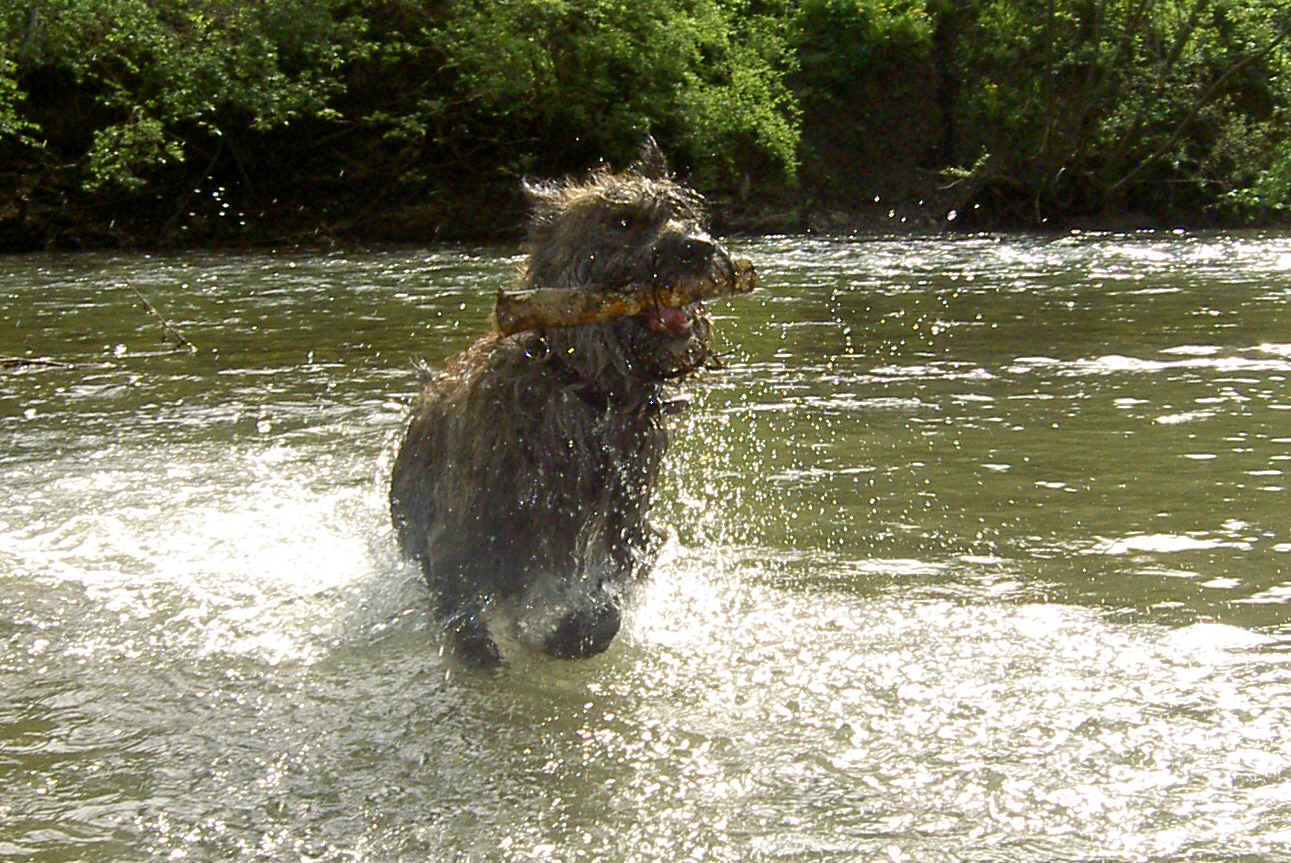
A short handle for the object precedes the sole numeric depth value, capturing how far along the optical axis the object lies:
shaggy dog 4.65
